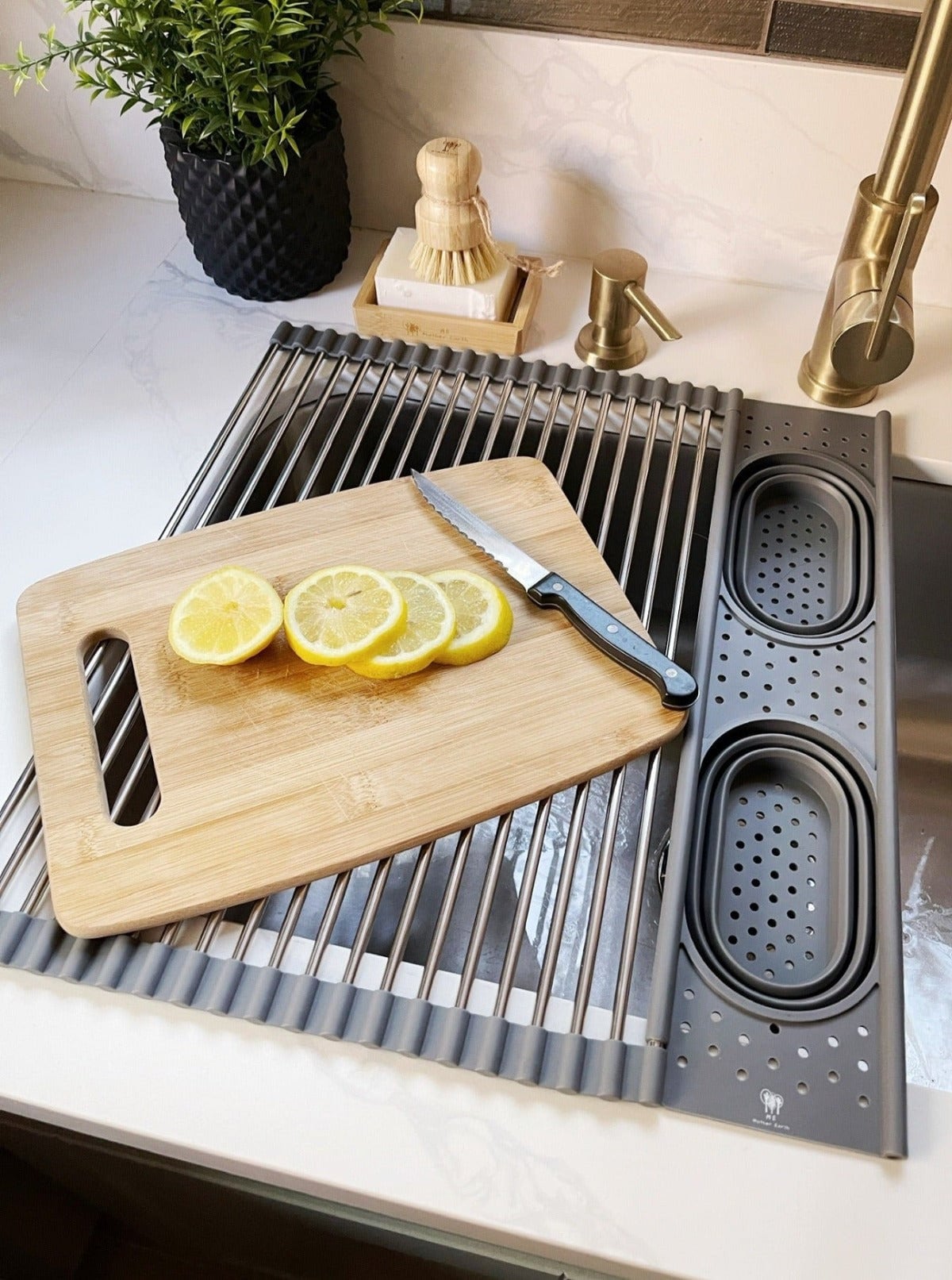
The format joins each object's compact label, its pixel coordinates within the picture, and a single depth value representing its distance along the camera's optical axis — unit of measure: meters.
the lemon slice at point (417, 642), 0.70
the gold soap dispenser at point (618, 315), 0.89
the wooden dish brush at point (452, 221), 0.87
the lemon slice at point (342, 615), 0.70
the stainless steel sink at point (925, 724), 0.84
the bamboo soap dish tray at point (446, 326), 0.95
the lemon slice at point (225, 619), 0.71
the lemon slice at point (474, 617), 0.72
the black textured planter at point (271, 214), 0.92
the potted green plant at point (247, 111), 0.80
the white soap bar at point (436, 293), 0.94
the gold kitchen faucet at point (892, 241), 0.74
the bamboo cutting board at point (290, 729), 0.63
